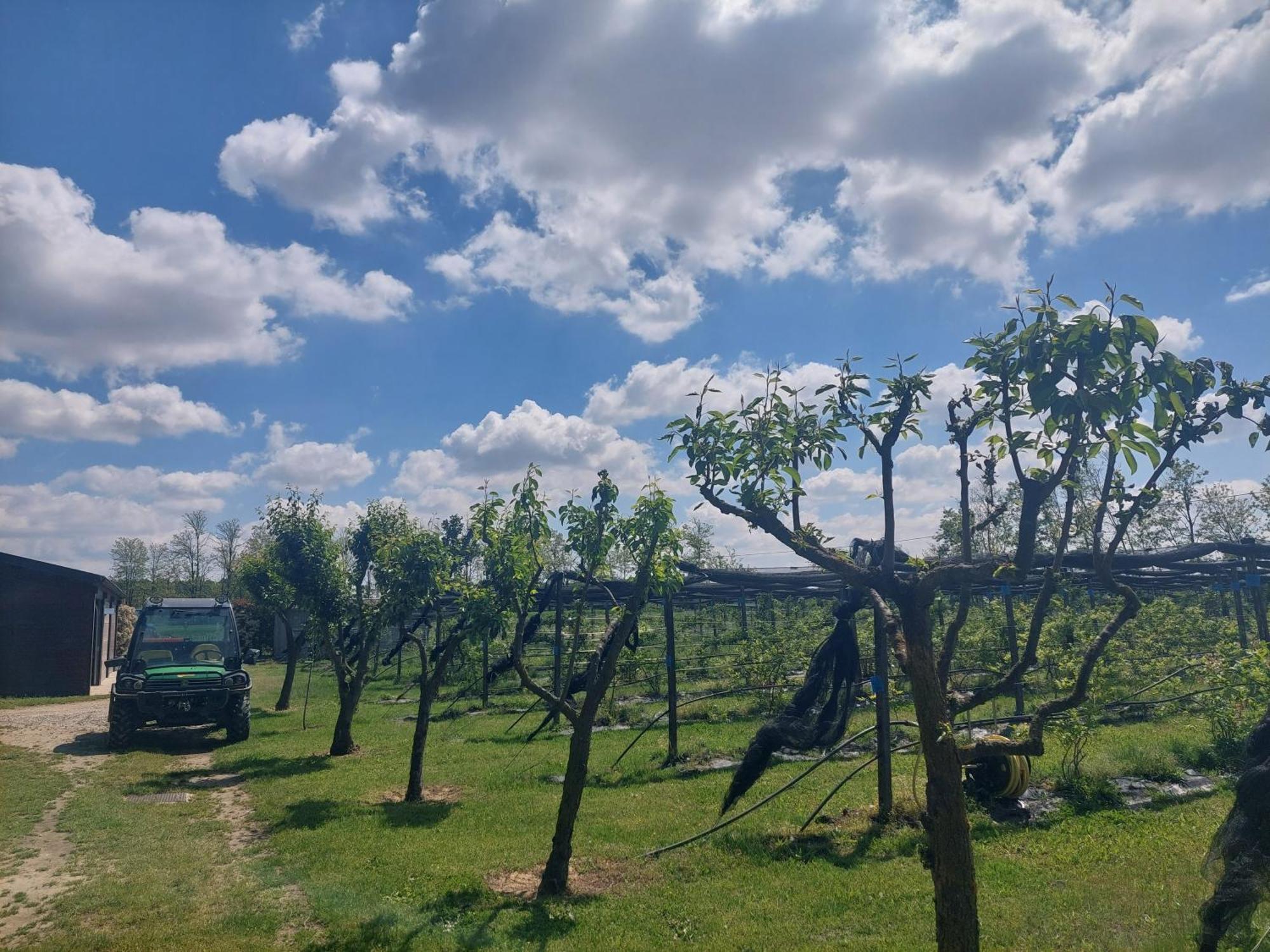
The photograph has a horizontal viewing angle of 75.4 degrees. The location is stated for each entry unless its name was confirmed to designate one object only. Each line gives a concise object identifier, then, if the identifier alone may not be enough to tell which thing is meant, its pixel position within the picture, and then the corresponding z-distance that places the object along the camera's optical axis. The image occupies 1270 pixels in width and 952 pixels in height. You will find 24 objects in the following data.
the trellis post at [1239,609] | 14.18
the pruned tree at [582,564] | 6.98
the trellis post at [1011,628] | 11.24
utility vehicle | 14.27
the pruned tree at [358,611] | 14.07
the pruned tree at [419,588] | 10.52
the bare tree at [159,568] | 55.69
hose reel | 8.34
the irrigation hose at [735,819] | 7.13
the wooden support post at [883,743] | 8.31
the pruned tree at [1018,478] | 3.50
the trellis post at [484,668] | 18.22
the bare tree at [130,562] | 56.31
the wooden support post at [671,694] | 12.12
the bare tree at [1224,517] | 31.50
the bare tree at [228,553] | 54.94
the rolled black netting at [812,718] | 7.89
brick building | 23.44
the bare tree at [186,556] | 58.75
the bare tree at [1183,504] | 28.44
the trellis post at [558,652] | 14.82
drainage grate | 10.47
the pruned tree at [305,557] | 14.62
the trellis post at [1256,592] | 12.59
